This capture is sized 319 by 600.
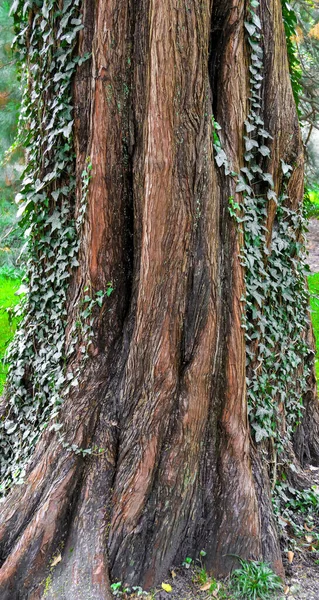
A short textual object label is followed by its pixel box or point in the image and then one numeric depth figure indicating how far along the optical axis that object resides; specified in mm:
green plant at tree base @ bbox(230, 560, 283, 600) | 2891
